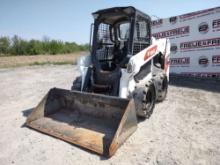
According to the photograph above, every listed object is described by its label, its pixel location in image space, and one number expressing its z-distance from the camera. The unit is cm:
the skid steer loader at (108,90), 266
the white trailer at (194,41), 623
